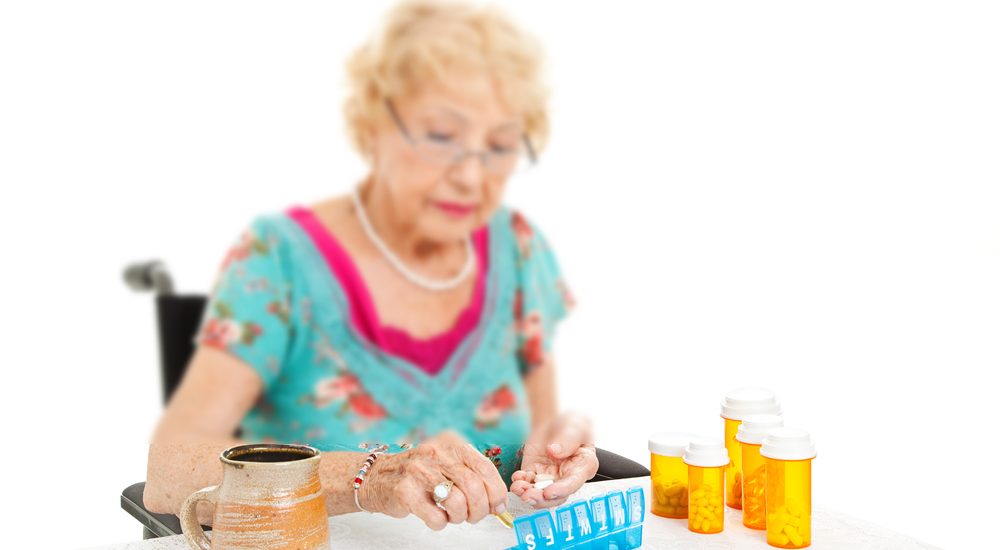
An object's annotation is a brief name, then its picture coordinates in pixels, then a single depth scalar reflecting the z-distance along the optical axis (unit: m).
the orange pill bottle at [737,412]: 1.50
